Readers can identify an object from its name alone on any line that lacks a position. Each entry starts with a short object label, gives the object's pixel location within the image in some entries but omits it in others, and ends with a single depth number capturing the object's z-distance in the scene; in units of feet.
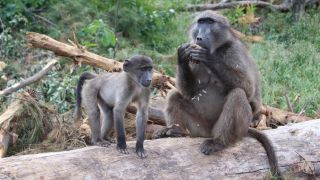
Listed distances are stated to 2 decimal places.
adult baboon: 18.34
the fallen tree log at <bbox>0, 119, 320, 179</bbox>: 15.78
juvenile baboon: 18.51
